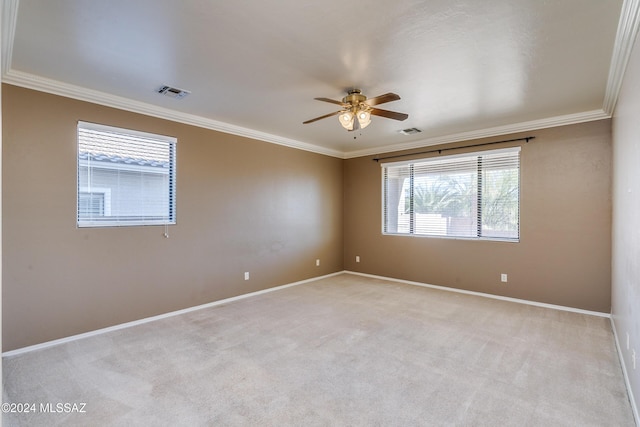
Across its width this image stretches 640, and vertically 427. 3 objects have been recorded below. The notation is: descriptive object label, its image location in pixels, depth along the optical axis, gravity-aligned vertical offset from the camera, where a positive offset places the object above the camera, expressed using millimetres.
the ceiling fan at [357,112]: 3182 +1013
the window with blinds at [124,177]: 3477 +394
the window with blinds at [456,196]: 4801 +298
